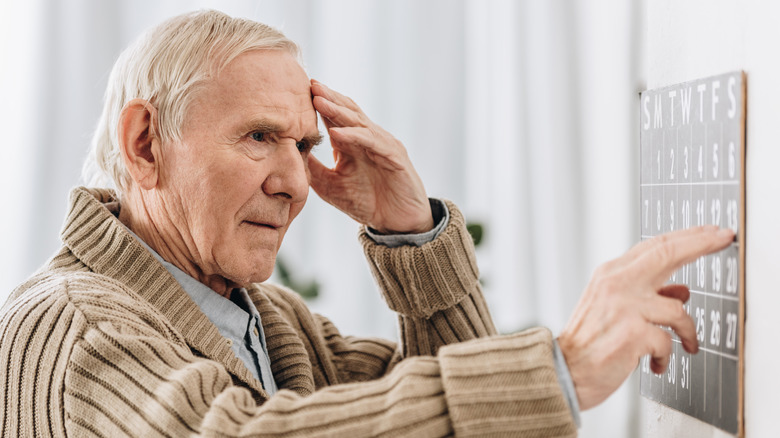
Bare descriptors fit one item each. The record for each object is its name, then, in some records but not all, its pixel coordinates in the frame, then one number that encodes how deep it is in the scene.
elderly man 0.77
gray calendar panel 0.82
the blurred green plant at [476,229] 2.02
